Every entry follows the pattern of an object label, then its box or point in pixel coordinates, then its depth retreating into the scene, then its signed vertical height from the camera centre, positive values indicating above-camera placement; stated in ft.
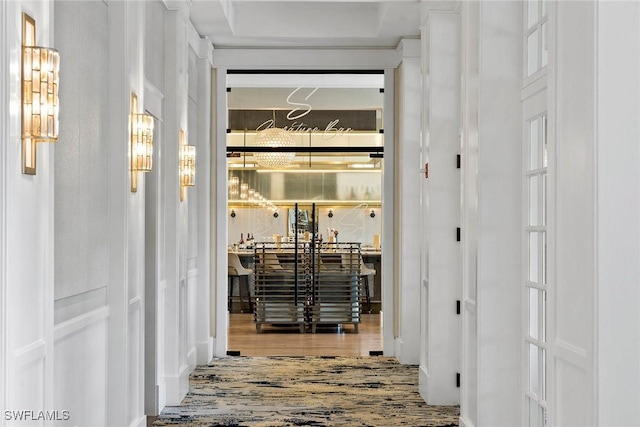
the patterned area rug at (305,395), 18.51 -4.65
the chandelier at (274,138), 36.94 +3.48
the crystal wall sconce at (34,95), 9.25 +1.35
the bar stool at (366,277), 38.96 -3.02
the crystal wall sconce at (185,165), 21.17 +1.30
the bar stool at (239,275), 39.68 -2.96
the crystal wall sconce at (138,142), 15.30 +1.38
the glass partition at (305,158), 37.06 +2.81
